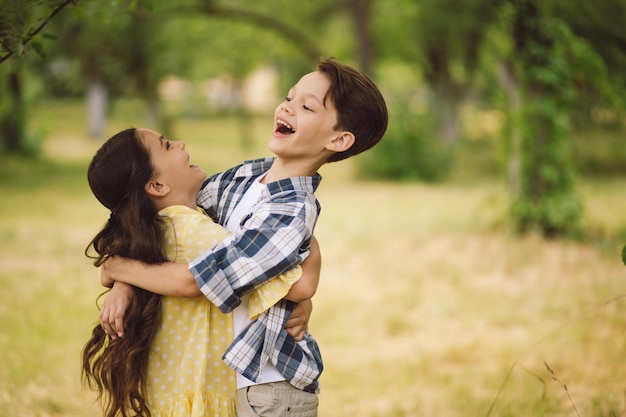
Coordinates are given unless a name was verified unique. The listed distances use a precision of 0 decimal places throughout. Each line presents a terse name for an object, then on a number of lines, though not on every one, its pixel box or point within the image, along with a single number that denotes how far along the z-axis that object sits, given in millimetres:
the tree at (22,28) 2588
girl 2176
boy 2033
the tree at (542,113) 7832
